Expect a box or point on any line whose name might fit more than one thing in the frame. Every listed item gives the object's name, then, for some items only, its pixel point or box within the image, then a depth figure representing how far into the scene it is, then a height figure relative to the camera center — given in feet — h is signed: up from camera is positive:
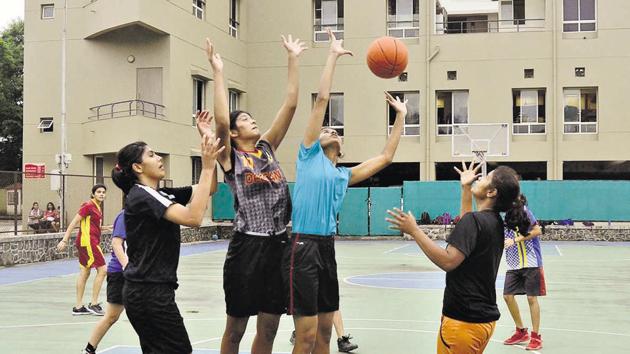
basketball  24.29 +3.96
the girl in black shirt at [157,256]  15.46 -1.61
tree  157.58 +13.43
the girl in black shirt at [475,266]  14.88 -1.72
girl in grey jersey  17.44 -1.21
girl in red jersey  36.27 -3.32
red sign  95.62 +1.73
